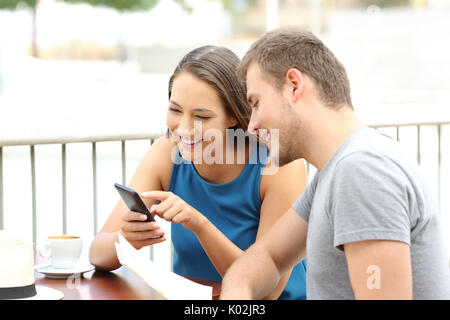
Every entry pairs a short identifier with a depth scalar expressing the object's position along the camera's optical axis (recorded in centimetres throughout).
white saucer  399
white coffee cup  402
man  351
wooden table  385
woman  416
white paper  370
